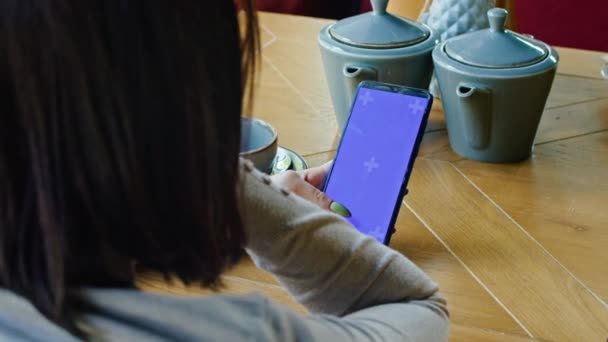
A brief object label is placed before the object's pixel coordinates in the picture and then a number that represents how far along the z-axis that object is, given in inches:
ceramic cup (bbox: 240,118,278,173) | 62.9
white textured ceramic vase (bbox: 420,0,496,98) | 69.4
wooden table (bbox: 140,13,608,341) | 58.5
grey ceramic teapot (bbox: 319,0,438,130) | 66.4
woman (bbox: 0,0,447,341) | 43.4
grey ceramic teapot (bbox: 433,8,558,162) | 64.8
